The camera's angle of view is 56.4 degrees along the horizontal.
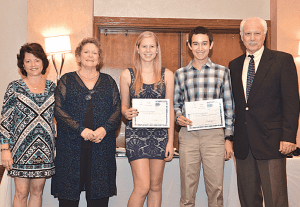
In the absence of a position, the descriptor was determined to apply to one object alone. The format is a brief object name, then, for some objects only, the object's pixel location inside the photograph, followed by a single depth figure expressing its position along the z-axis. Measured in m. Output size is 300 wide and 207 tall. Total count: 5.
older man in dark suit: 2.34
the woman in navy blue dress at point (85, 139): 2.40
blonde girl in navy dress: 2.46
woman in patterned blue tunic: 2.40
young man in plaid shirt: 2.49
